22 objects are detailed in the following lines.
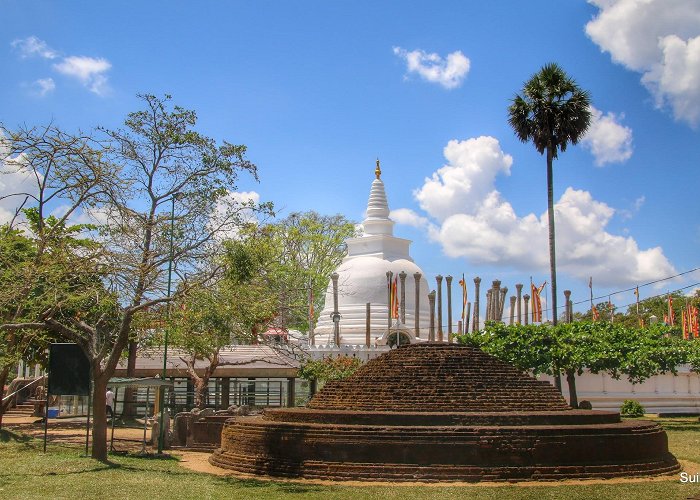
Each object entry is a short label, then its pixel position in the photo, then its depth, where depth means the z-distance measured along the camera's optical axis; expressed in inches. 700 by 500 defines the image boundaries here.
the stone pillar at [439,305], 1539.7
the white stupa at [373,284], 1692.9
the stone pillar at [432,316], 1546.5
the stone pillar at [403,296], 1579.7
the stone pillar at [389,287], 1534.0
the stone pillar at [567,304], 1622.8
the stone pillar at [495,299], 1615.4
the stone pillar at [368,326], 1505.2
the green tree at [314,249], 1788.1
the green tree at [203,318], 606.2
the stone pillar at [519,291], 1704.0
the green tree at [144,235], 600.1
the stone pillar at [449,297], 1637.6
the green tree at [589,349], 1047.6
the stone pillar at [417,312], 1578.5
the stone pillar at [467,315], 1634.6
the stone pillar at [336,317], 1505.4
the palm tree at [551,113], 1149.1
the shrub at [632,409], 1286.9
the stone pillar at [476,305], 1588.5
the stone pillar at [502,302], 1677.5
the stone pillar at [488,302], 1675.7
